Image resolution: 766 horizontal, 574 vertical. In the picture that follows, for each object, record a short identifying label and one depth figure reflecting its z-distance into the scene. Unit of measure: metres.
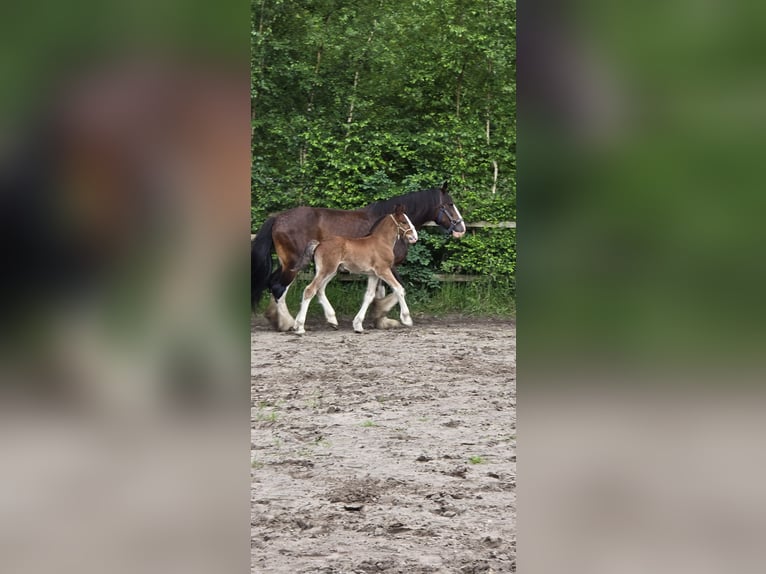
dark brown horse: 16.89
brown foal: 16.94
